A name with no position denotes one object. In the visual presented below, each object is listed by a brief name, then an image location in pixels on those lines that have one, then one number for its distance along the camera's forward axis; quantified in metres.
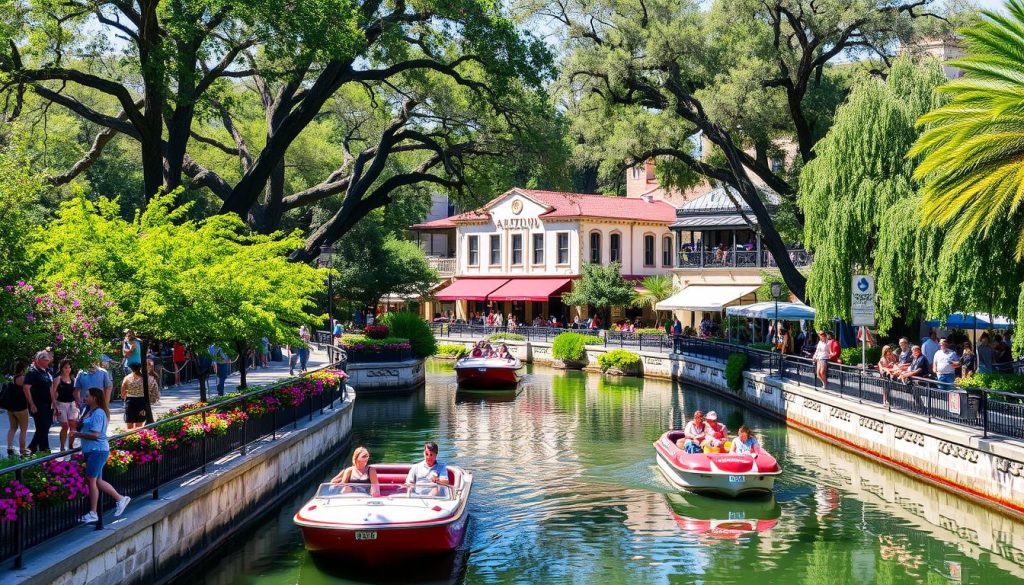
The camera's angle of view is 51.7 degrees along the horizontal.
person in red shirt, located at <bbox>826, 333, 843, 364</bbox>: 30.47
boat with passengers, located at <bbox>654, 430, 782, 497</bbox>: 20.47
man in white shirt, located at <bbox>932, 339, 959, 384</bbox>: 23.16
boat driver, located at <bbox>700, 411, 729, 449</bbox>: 22.27
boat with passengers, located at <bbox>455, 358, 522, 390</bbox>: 43.19
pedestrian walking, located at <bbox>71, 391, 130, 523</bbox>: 12.77
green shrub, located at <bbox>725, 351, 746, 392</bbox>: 37.28
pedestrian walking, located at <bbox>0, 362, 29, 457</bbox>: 16.19
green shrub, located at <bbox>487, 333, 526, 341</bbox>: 58.75
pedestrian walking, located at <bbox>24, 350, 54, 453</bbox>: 16.20
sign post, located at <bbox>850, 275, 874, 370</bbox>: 25.73
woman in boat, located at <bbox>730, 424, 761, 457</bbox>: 21.27
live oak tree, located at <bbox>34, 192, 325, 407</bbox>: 17.62
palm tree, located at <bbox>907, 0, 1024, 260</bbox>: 19.59
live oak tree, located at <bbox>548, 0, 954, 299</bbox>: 34.69
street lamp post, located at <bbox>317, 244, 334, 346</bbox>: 33.16
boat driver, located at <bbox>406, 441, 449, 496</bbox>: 16.77
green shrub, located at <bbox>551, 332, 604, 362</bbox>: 52.66
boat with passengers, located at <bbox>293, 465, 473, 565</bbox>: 15.29
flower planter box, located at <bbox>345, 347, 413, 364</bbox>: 40.59
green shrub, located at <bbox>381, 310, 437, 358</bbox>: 44.03
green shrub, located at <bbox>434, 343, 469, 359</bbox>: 58.38
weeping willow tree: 27.25
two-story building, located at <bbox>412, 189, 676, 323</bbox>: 65.56
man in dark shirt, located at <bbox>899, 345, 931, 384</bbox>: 24.61
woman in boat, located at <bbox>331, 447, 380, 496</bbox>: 16.91
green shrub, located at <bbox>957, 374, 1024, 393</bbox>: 20.44
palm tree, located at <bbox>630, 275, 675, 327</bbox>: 59.16
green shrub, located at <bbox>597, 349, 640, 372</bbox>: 48.81
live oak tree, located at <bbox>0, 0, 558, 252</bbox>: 27.38
